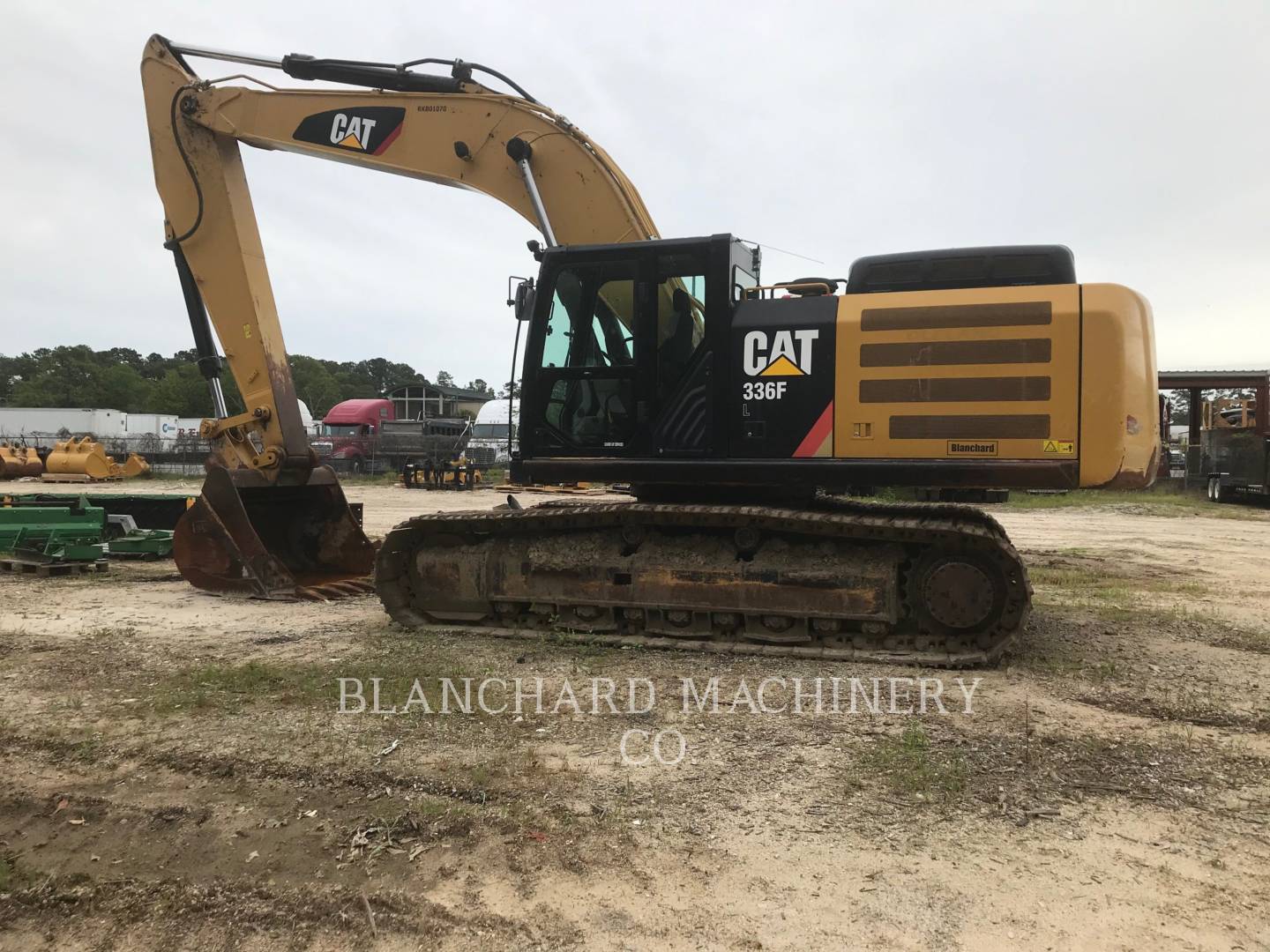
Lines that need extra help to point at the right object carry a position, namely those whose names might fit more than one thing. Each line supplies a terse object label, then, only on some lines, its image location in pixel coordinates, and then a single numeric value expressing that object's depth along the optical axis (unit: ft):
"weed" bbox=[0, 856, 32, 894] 9.45
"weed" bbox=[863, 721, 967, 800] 12.00
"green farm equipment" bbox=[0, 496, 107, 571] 32.22
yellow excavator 18.21
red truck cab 113.80
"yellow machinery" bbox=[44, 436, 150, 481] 95.66
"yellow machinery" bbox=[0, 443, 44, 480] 100.07
